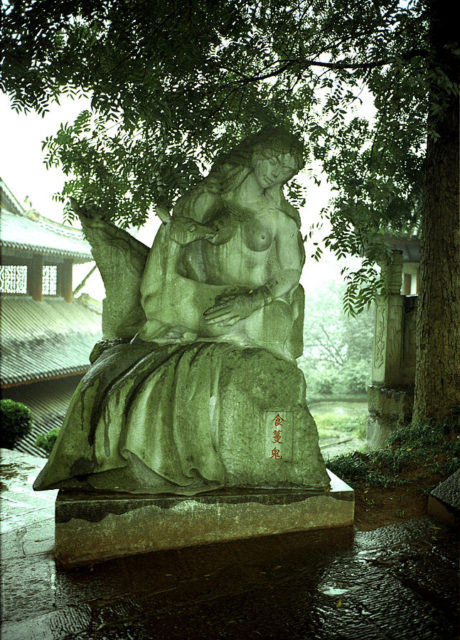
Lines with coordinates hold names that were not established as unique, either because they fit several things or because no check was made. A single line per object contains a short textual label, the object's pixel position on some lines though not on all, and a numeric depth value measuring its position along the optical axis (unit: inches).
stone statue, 109.5
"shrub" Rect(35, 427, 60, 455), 364.2
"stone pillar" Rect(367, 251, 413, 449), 298.4
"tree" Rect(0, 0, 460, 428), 169.5
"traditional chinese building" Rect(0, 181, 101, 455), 486.9
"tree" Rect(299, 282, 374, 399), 797.9
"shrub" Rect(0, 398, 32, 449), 324.2
